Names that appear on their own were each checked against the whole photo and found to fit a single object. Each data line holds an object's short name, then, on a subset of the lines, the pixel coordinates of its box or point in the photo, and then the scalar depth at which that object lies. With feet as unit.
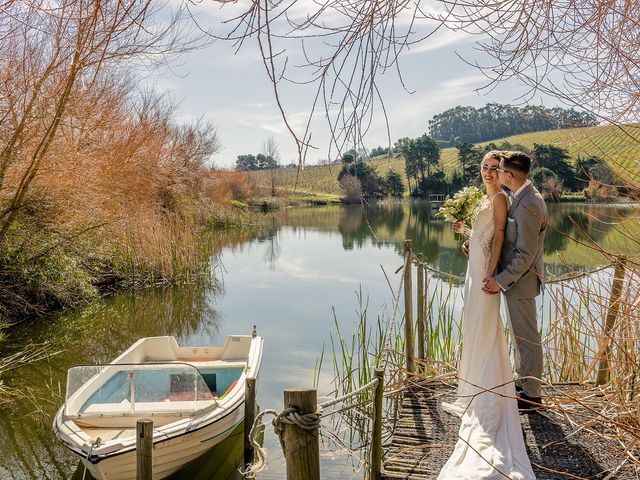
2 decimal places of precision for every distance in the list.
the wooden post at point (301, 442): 9.00
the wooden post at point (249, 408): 22.02
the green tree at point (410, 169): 206.90
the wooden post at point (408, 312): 19.36
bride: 12.67
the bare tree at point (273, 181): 167.94
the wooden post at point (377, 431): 12.74
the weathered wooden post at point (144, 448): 15.88
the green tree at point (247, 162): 303.89
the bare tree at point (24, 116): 31.42
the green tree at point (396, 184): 178.27
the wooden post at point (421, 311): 20.45
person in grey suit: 14.90
